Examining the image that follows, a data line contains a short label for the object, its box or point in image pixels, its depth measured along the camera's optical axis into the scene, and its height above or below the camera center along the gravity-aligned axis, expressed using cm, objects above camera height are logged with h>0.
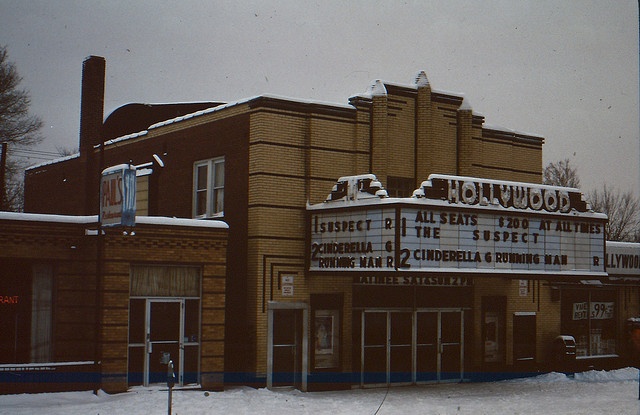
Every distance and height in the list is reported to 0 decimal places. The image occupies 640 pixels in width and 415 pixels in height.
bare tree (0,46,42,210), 4331 +812
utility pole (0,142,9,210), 3672 +464
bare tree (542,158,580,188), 7500 +967
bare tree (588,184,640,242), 6988 +597
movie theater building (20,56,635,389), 2398 +147
